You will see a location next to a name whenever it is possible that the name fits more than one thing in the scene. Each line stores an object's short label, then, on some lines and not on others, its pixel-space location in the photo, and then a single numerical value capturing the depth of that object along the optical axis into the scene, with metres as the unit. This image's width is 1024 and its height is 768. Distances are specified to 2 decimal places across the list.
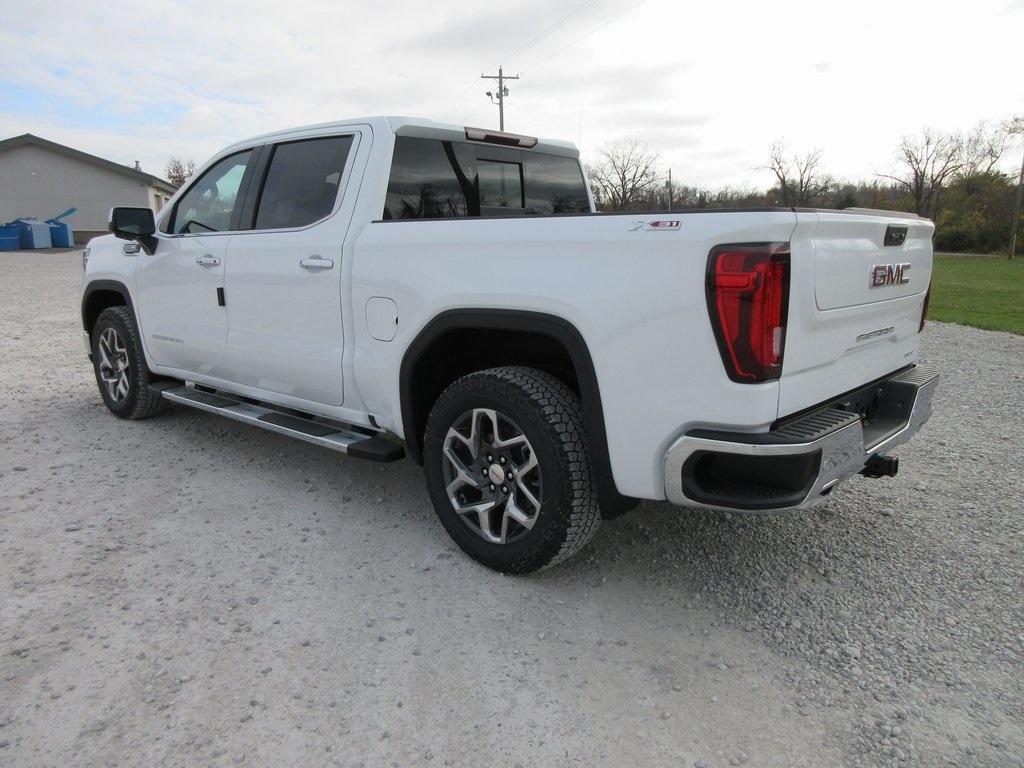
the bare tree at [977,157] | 48.84
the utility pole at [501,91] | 38.75
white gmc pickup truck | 2.41
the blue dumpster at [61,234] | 31.80
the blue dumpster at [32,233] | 29.88
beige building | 33.66
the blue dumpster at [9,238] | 29.61
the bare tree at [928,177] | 53.38
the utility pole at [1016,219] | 38.66
